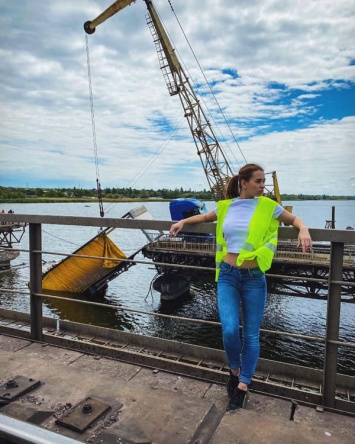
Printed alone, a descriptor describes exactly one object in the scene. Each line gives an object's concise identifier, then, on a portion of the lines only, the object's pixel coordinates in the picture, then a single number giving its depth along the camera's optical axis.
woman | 2.52
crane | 27.78
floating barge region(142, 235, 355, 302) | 17.25
